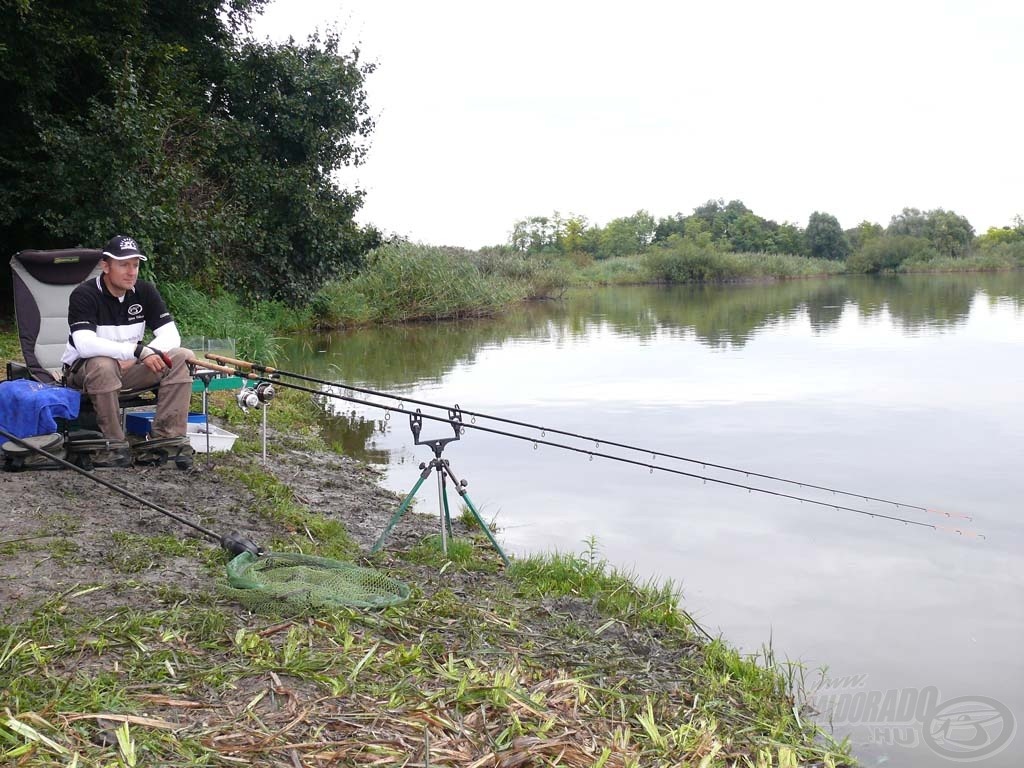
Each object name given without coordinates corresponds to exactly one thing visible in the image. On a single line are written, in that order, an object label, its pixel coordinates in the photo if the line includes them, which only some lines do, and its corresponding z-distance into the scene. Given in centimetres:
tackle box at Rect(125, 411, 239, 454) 645
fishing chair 657
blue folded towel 556
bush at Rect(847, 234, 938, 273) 6712
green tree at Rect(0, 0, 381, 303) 1228
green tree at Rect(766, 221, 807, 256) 8074
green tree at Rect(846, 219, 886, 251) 7956
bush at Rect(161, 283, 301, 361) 1429
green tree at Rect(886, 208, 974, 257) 7306
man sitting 584
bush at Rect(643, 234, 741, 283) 5372
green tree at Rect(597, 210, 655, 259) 8212
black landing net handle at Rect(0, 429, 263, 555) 426
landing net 375
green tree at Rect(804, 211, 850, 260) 7900
